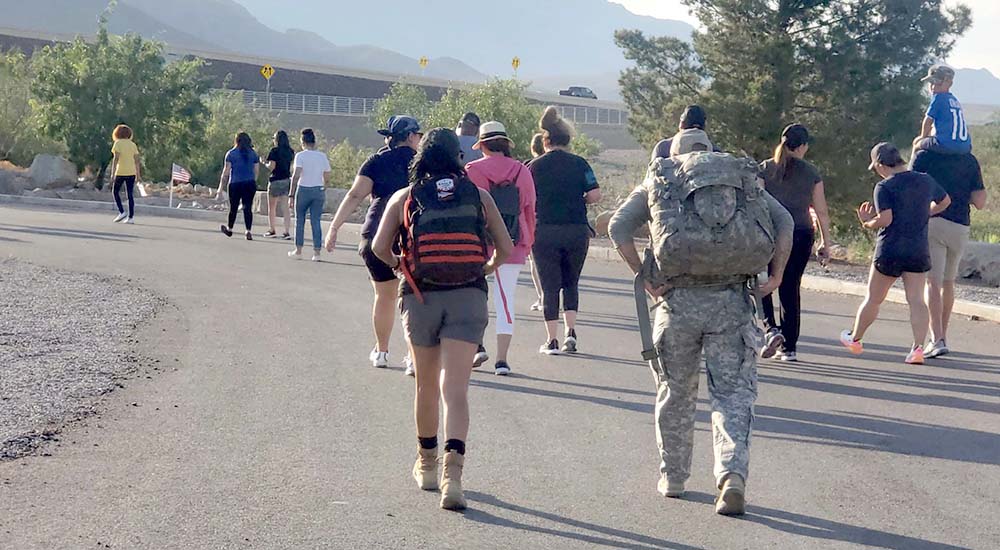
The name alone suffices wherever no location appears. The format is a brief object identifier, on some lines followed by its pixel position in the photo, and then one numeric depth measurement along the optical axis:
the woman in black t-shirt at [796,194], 10.30
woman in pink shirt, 9.69
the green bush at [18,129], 39.75
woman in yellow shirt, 21.89
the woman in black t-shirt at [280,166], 20.77
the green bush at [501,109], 37.12
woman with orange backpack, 6.32
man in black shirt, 11.28
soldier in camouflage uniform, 6.37
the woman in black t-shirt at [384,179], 9.38
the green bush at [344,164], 37.94
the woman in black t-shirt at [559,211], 10.84
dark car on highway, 120.41
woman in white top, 18.25
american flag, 27.42
